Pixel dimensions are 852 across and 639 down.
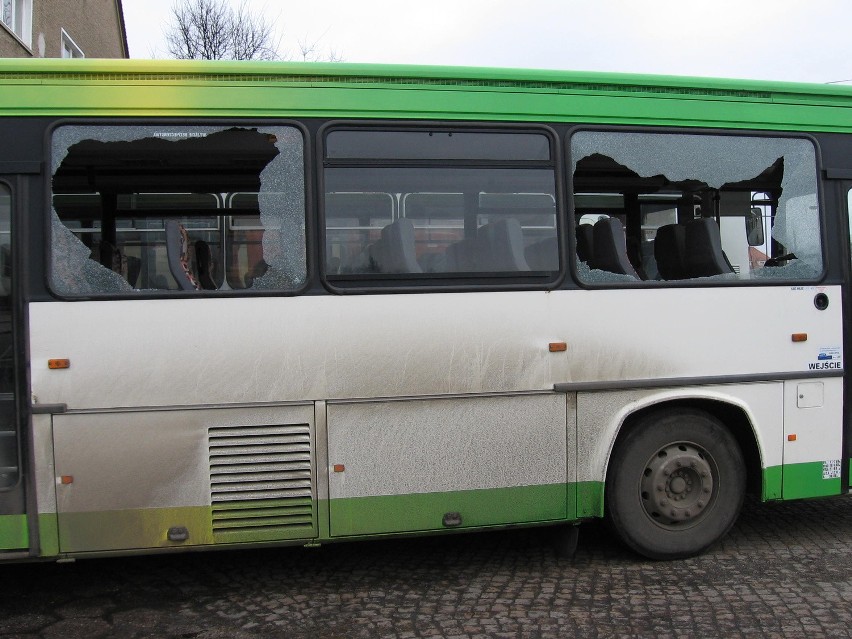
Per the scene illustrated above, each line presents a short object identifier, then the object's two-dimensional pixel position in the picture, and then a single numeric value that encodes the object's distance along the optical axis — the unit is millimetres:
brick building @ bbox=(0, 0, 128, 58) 17442
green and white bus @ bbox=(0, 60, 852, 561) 4215
